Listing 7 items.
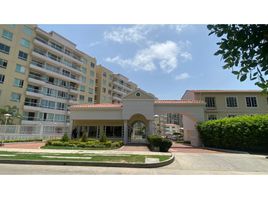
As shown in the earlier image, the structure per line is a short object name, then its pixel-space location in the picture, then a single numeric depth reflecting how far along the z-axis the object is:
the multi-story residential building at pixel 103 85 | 56.59
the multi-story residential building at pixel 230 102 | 25.62
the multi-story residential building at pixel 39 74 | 30.69
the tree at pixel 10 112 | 26.34
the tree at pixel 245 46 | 3.39
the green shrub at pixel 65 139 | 19.39
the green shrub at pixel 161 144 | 15.05
